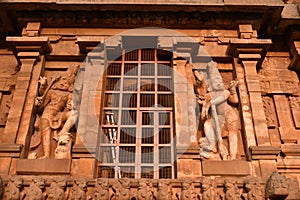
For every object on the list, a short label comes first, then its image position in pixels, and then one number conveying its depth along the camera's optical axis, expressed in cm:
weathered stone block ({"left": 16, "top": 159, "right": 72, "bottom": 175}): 882
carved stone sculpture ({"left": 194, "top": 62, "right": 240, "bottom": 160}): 944
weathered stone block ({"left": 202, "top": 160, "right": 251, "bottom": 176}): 884
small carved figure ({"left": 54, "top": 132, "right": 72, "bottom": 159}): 923
